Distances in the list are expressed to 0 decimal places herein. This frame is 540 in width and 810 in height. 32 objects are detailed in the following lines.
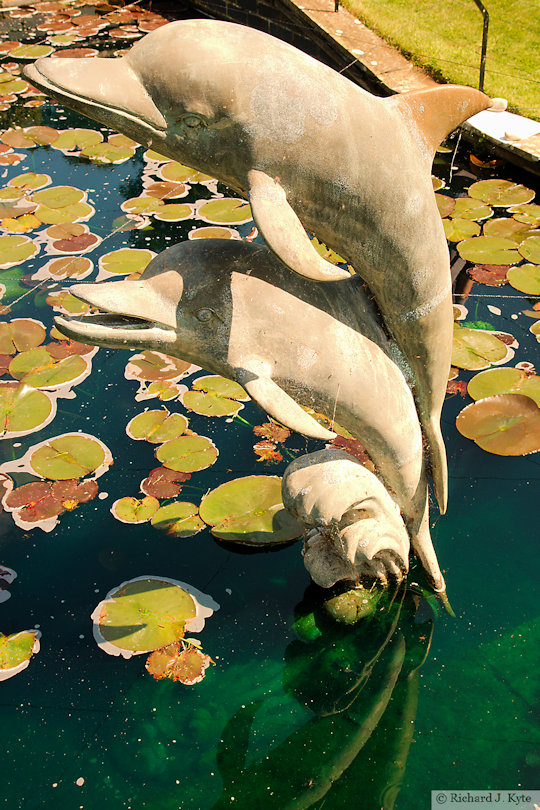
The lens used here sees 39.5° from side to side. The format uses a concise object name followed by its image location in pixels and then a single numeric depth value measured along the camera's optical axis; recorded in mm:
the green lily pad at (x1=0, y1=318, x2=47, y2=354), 4359
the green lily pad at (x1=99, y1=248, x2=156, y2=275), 4855
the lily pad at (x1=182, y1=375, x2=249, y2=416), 3939
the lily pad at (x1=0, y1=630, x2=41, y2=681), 2875
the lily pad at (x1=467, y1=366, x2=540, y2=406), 3975
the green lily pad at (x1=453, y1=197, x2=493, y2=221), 5359
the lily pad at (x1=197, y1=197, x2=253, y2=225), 5422
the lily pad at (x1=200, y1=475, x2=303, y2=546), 3316
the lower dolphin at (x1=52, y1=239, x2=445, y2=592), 2256
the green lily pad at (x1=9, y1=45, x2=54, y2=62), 7996
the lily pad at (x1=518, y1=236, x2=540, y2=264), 4889
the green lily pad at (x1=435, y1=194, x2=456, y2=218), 5398
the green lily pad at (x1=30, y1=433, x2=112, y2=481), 3604
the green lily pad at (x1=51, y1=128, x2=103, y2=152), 6539
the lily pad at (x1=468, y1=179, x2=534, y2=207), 5555
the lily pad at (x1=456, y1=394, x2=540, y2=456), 3725
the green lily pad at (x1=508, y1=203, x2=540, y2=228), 5293
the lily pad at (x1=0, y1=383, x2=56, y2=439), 3871
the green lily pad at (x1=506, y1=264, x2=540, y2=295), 4660
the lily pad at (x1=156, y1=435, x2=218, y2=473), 3615
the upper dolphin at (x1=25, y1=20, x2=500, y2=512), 1920
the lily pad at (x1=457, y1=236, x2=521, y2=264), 4922
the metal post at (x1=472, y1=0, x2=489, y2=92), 5766
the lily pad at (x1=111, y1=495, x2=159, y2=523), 3408
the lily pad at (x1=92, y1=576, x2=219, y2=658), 2914
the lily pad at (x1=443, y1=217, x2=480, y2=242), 5136
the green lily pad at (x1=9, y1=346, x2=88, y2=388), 4129
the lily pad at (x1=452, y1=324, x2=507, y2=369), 4195
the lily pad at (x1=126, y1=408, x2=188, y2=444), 3781
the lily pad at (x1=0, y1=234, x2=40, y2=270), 5070
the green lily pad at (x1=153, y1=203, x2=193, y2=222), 5449
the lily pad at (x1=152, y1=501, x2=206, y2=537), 3365
